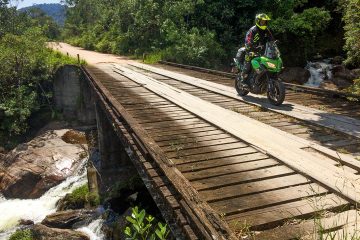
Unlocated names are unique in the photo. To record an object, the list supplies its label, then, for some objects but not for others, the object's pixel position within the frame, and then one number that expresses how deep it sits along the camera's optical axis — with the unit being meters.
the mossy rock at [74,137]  19.70
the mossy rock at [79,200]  13.02
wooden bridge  4.00
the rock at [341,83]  21.08
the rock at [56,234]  10.76
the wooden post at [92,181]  13.28
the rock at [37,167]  15.48
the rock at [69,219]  11.93
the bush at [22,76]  21.33
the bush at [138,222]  3.01
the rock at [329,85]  20.88
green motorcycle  9.54
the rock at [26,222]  13.26
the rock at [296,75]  23.43
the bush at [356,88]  12.20
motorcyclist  10.51
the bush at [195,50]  23.44
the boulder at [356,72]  21.95
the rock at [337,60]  24.79
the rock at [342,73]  22.05
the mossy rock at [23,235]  11.22
